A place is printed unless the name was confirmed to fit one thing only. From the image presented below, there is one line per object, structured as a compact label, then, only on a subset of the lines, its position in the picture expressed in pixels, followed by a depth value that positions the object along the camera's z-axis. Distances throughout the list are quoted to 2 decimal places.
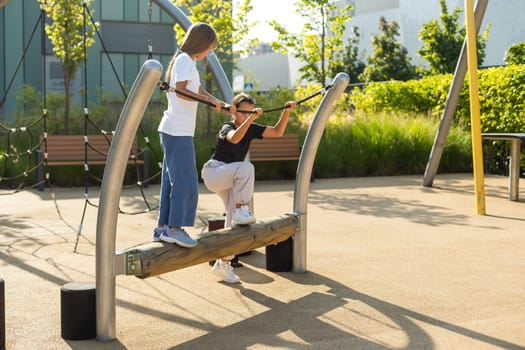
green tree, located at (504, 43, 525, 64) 20.73
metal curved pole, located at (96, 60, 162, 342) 3.90
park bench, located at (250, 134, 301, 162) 13.30
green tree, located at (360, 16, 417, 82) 42.44
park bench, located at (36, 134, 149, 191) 12.00
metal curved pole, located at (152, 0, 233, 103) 8.34
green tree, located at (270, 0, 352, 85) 17.83
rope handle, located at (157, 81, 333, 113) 4.36
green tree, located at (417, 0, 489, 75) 29.80
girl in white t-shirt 4.92
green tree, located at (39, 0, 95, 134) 14.84
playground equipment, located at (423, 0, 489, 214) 9.27
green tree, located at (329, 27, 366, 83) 46.09
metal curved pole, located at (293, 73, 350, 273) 5.65
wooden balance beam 4.14
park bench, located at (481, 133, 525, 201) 9.93
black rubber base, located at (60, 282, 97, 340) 4.10
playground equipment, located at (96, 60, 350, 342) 3.92
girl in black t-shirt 5.52
